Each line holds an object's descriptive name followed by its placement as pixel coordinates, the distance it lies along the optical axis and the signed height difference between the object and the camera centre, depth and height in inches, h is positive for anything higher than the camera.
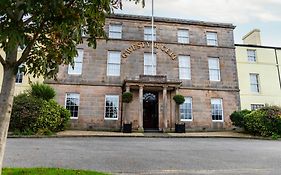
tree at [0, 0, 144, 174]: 115.5 +53.1
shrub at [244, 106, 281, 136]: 636.7 +6.1
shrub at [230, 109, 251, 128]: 717.8 +21.7
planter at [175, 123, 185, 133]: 682.8 -12.5
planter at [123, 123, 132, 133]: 651.5 -12.8
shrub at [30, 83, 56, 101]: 624.1 +83.6
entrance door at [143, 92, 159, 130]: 760.3 +44.2
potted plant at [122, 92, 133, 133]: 652.7 +64.3
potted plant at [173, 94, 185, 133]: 684.1 +17.4
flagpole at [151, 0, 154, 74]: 755.9 +295.0
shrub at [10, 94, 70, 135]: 537.3 +16.1
